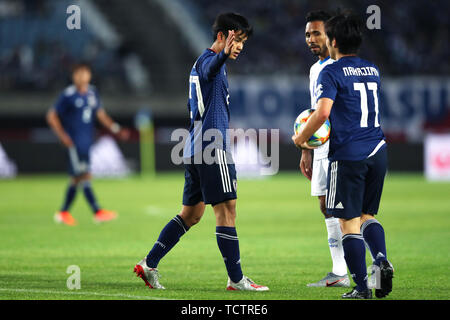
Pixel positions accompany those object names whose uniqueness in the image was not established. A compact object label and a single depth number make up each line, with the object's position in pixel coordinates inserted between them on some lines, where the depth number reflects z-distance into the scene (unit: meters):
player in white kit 14.70
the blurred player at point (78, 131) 26.77
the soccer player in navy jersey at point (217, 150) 13.49
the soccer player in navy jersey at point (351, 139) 12.46
